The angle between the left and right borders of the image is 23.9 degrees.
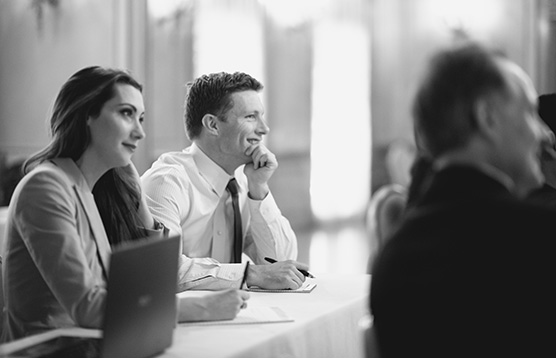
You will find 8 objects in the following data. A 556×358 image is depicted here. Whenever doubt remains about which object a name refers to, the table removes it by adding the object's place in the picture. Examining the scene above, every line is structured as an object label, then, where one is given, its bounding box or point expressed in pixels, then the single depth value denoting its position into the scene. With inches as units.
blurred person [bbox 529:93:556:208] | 114.0
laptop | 91.7
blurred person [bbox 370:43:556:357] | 76.1
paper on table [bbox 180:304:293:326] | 105.7
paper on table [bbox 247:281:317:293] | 120.4
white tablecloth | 99.1
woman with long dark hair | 102.3
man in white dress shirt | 133.7
